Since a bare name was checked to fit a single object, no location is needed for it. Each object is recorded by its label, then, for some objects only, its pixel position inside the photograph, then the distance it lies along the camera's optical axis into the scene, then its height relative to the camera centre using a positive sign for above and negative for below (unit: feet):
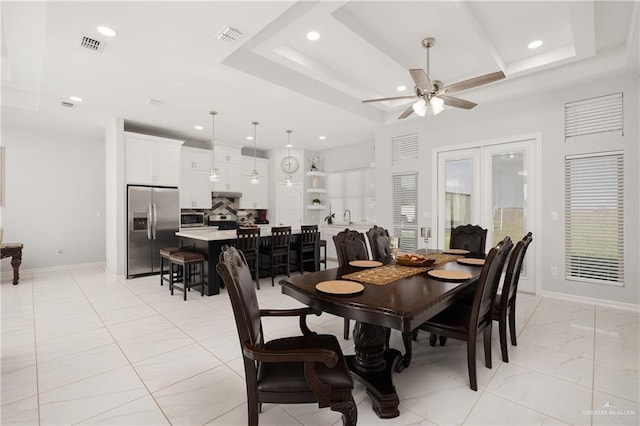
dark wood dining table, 5.14 -1.75
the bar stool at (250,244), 14.92 -1.60
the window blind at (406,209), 18.43 +0.10
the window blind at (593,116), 12.36 +3.96
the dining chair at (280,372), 4.37 -2.59
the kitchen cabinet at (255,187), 25.02 +2.10
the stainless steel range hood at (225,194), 23.81 +1.45
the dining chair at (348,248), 9.46 -1.21
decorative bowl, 8.61 -1.43
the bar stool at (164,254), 15.70 -2.18
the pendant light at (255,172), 18.54 +2.44
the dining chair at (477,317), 6.62 -2.62
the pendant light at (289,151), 20.07 +5.22
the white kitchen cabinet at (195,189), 20.99 +1.63
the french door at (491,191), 14.55 +0.98
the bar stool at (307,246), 18.17 -2.15
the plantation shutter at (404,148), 18.35 +3.91
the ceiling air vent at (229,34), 9.20 +5.53
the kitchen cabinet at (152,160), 17.89 +3.27
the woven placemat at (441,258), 9.26 -1.59
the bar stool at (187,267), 13.87 -2.68
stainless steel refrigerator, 17.87 -0.75
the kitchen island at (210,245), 14.53 -1.68
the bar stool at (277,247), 16.44 -1.96
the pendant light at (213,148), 17.10 +4.80
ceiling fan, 8.95 +3.87
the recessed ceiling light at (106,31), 8.98 +5.47
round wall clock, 25.88 +4.05
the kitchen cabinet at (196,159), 21.15 +3.85
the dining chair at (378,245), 11.13 -1.26
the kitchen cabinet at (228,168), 23.11 +3.44
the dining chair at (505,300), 7.94 -2.39
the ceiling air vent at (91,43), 9.41 +5.41
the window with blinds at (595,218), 12.41 -0.37
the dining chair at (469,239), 12.07 -1.17
